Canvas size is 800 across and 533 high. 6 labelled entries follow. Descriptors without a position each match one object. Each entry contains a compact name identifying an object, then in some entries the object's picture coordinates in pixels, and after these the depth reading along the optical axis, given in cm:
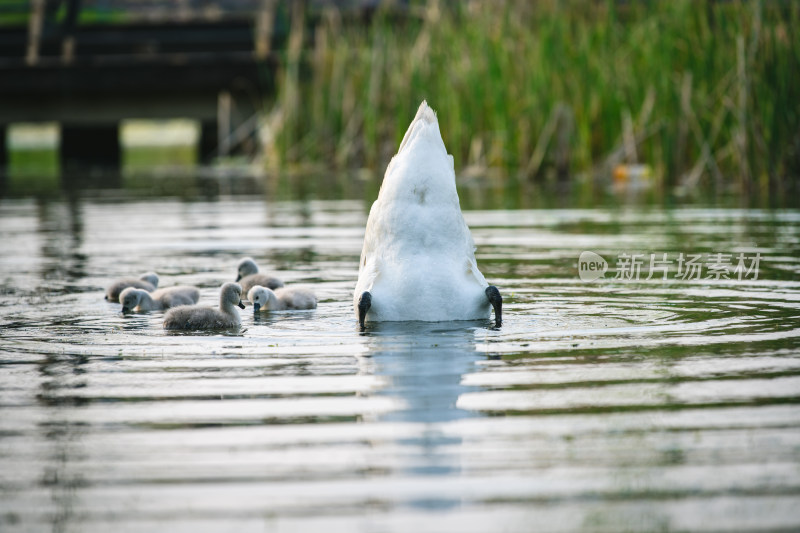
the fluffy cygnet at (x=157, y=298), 1438
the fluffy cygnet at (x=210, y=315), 1295
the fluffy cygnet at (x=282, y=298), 1421
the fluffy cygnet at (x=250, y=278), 1584
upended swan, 1240
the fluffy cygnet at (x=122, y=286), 1543
